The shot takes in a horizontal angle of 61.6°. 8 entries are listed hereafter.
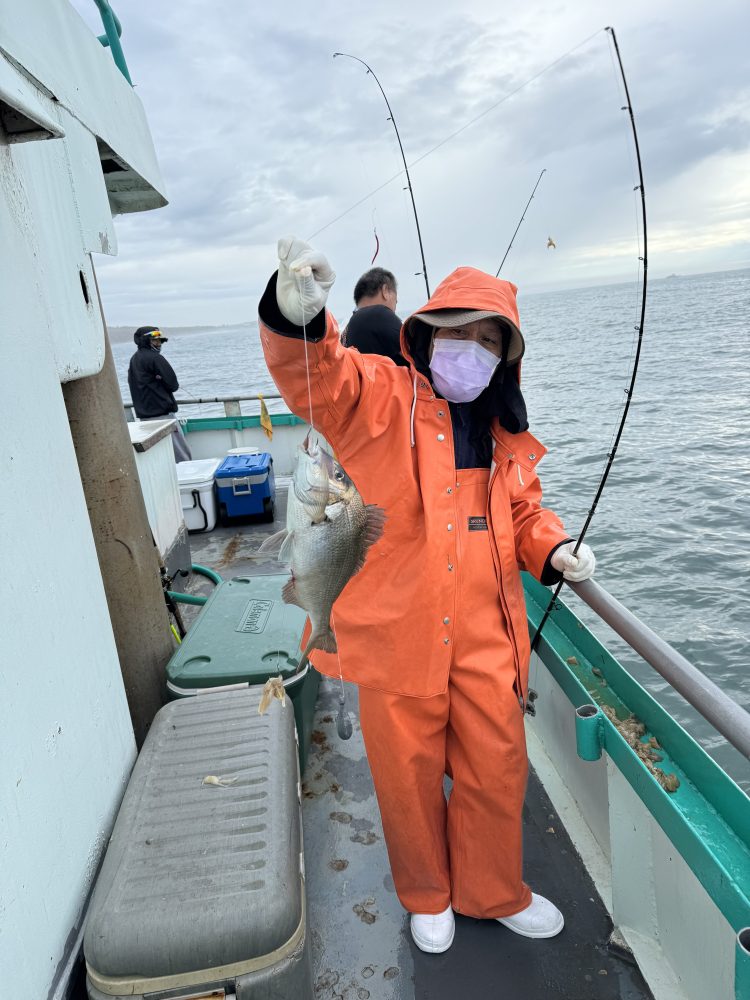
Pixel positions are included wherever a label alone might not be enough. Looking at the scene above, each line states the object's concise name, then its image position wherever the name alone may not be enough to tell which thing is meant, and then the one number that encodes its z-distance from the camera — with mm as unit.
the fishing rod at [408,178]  3973
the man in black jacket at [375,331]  4262
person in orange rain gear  2242
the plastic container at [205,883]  1725
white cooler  7117
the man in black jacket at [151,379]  8734
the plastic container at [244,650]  3006
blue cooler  7156
